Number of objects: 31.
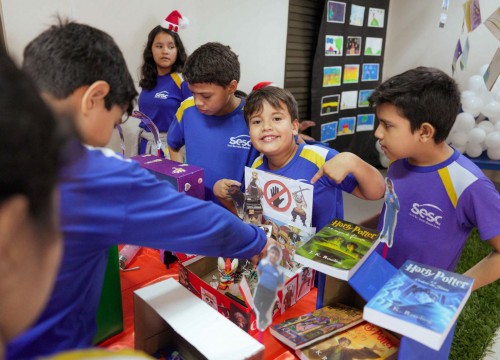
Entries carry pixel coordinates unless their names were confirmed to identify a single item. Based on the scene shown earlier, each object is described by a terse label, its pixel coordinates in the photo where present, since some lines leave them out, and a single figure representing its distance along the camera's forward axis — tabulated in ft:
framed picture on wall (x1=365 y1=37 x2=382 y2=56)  16.19
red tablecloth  3.01
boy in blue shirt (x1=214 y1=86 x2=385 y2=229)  4.31
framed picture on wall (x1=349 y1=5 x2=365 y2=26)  14.69
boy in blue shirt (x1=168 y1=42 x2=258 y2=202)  5.09
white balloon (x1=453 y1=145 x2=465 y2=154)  11.92
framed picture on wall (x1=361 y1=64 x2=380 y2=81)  16.41
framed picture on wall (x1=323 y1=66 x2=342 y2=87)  14.26
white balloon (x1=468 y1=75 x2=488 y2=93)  11.98
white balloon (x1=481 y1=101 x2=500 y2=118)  11.48
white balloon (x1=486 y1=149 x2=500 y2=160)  11.42
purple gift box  3.94
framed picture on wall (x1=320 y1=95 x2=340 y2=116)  14.52
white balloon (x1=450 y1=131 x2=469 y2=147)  11.68
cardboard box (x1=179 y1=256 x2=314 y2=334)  3.00
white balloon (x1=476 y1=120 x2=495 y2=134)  11.68
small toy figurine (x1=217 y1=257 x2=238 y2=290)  3.59
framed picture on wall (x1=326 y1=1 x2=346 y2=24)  13.52
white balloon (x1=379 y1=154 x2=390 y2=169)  15.18
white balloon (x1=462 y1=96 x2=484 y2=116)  11.80
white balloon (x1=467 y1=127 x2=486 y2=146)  11.48
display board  13.96
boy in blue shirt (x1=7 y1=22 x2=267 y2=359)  1.93
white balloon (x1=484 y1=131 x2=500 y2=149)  11.21
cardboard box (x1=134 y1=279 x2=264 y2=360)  2.42
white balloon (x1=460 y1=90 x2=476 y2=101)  12.01
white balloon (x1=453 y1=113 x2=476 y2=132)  11.55
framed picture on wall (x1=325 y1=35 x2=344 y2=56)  13.89
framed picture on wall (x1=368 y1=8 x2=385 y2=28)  15.84
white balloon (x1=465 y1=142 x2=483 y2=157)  11.73
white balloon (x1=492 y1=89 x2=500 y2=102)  11.62
